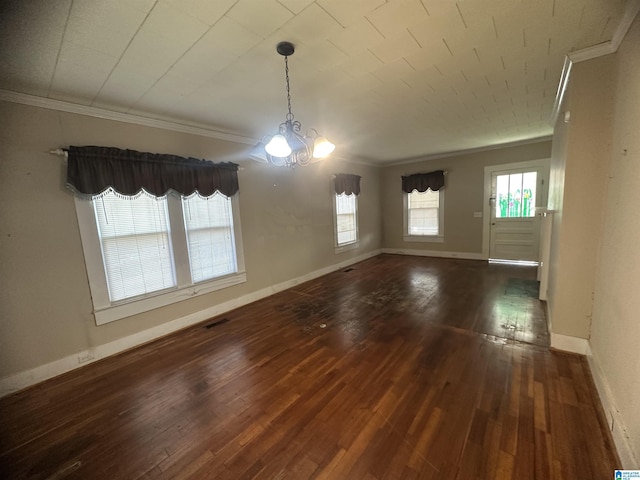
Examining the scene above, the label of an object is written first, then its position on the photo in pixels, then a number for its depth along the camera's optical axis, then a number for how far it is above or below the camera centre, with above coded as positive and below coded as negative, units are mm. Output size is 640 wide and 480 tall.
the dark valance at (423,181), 6184 +520
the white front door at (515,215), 5262 -403
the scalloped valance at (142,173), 2393 +499
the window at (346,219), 5793 -320
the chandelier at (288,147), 1920 +537
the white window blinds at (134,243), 2627 -286
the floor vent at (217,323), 3218 -1443
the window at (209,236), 3328 -310
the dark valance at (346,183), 5578 +528
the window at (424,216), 6457 -375
